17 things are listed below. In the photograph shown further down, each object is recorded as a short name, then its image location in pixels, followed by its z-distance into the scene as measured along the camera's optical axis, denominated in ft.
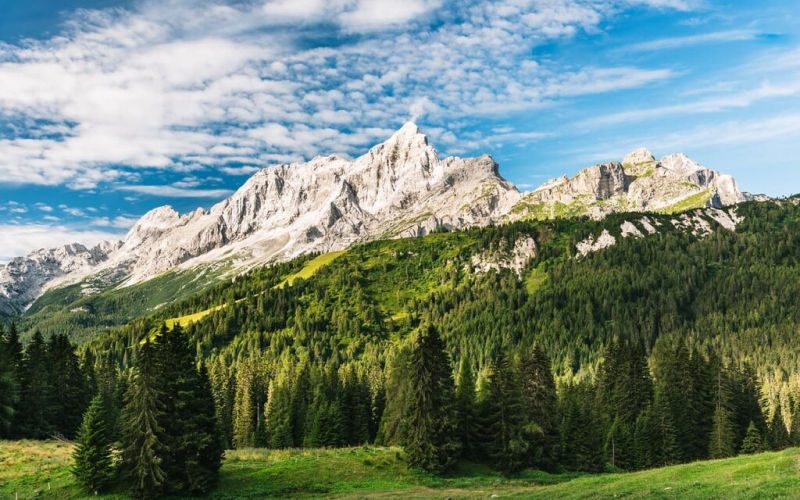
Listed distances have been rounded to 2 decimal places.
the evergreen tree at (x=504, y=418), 234.17
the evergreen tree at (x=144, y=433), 169.37
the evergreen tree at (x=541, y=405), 251.19
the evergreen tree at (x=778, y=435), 338.34
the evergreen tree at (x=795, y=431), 347.97
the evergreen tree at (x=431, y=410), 217.77
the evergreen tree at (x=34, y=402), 271.35
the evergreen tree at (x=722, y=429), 278.09
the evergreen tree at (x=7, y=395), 253.12
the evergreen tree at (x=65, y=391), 290.15
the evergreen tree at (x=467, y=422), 244.22
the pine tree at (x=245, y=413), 371.35
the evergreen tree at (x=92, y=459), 170.09
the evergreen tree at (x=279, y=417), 334.03
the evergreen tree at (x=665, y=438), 289.94
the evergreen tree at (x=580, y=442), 271.28
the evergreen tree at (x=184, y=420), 175.94
